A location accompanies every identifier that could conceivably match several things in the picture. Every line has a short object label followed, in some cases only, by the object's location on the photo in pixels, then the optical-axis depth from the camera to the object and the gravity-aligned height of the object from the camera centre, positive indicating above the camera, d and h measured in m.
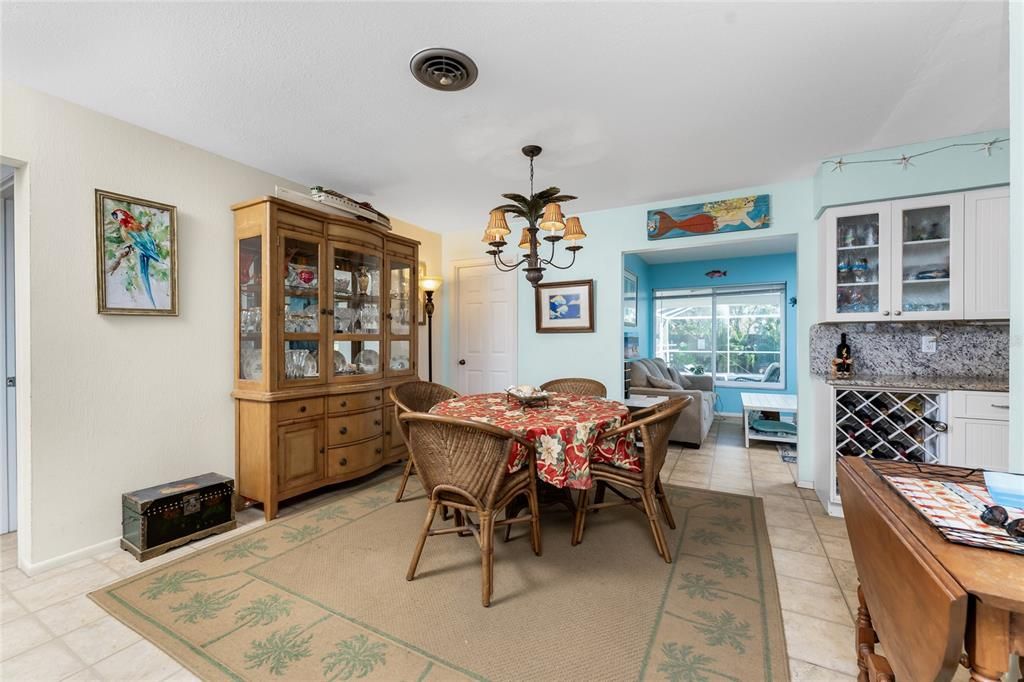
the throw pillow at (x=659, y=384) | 4.81 -0.52
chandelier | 2.33 +0.66
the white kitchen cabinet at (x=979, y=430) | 2.39 -0.52
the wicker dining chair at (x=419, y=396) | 2.88 -0.42
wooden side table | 0.68 -0.47
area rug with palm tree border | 1.52 -1.16
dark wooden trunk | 2.26 -1.00
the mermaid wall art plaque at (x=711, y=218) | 3.51 +1.04
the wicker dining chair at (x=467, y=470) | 1.81 -0.59
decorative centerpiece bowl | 2.56 -0.36
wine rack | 2.60 -0.56
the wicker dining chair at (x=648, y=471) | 2.16 -0.72
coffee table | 4.38 -0.71
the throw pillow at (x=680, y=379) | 5.83 -0.57
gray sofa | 4.53 -0.71
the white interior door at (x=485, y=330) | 4.70 +0.09
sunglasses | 0.82 -0.37
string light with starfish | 2.61 +1.21
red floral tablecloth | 2.07 -0.48
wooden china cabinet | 2.74 -0.10
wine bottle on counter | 3.05 -0.18
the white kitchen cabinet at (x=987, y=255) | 2.63 +0.53
